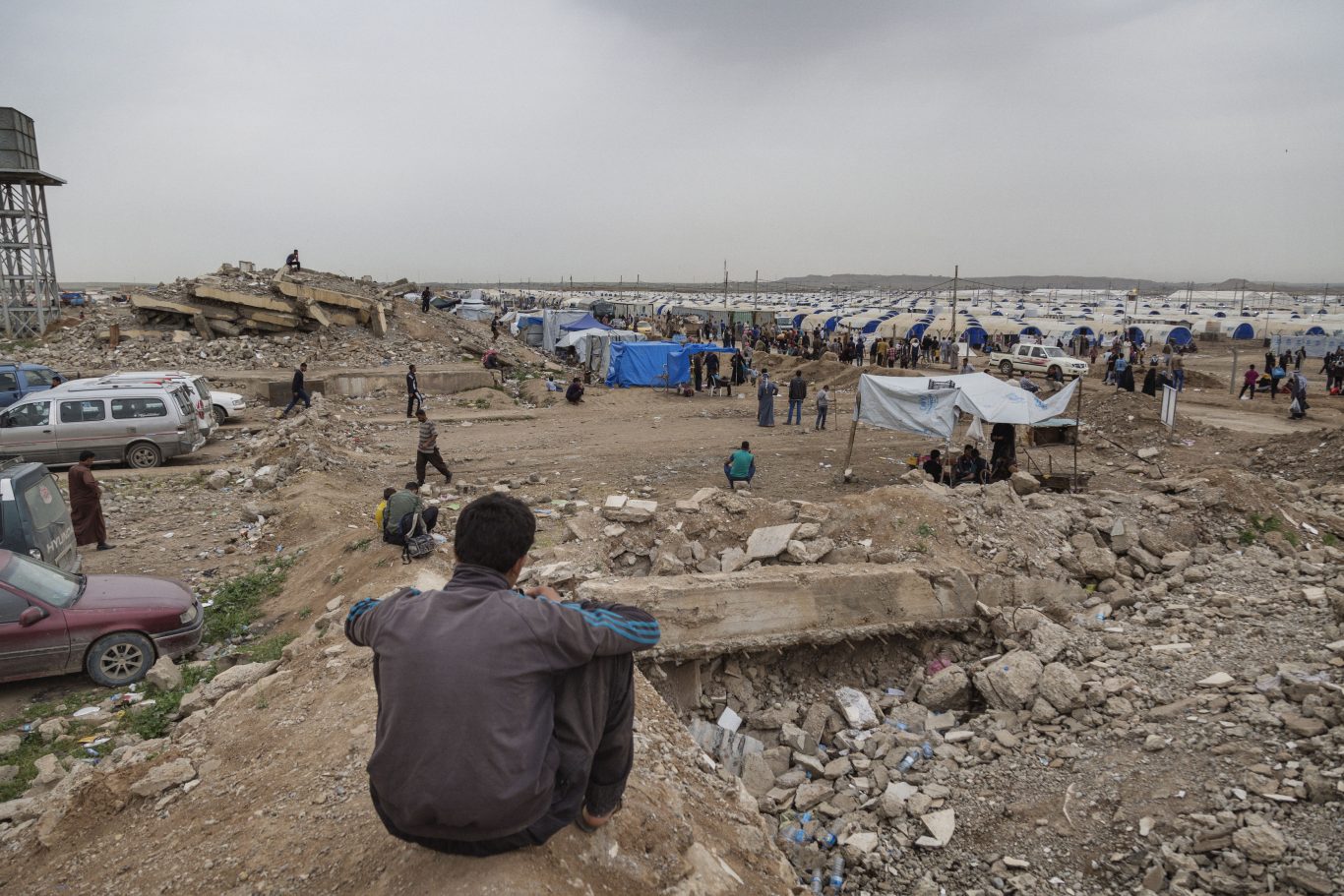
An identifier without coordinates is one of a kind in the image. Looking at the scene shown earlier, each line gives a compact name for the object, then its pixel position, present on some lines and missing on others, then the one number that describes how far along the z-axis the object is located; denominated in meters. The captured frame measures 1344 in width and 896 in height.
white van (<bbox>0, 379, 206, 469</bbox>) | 13.12
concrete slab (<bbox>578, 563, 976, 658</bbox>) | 7.11
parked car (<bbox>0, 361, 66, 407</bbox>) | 16.50
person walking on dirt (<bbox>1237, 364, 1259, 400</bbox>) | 21.95
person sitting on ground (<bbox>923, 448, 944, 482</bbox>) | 12.59
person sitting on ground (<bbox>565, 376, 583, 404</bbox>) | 21.23
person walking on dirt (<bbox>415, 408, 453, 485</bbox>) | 11.42
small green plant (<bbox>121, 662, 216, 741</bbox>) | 5.61
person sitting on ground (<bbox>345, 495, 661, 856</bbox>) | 2.03
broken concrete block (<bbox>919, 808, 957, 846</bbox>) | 5.20
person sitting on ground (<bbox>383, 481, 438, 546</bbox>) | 7.73
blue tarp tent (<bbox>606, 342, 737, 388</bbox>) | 24.42
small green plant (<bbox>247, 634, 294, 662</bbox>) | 6.78
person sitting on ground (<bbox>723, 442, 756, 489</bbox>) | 12.18
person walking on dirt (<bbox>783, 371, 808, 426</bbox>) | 19.00
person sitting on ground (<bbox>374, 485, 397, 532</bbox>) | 8.37
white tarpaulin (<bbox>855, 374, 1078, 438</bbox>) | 11.50
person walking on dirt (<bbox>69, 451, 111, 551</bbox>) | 9.28
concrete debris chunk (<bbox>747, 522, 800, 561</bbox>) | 8.30
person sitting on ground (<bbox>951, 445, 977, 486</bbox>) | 12.20
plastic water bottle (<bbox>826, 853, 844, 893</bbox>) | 4.96
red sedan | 6.14
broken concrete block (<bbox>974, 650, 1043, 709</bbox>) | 6.64
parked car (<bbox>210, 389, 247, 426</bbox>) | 18.22
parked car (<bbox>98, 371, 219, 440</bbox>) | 14.68
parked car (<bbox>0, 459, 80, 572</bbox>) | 7.39
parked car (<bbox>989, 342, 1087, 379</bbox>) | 27.05
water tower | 26.91
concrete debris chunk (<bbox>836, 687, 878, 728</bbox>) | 6.82
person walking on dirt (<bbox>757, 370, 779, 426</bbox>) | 18.66
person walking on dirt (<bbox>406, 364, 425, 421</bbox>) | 18.39
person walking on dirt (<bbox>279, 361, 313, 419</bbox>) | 17.62
